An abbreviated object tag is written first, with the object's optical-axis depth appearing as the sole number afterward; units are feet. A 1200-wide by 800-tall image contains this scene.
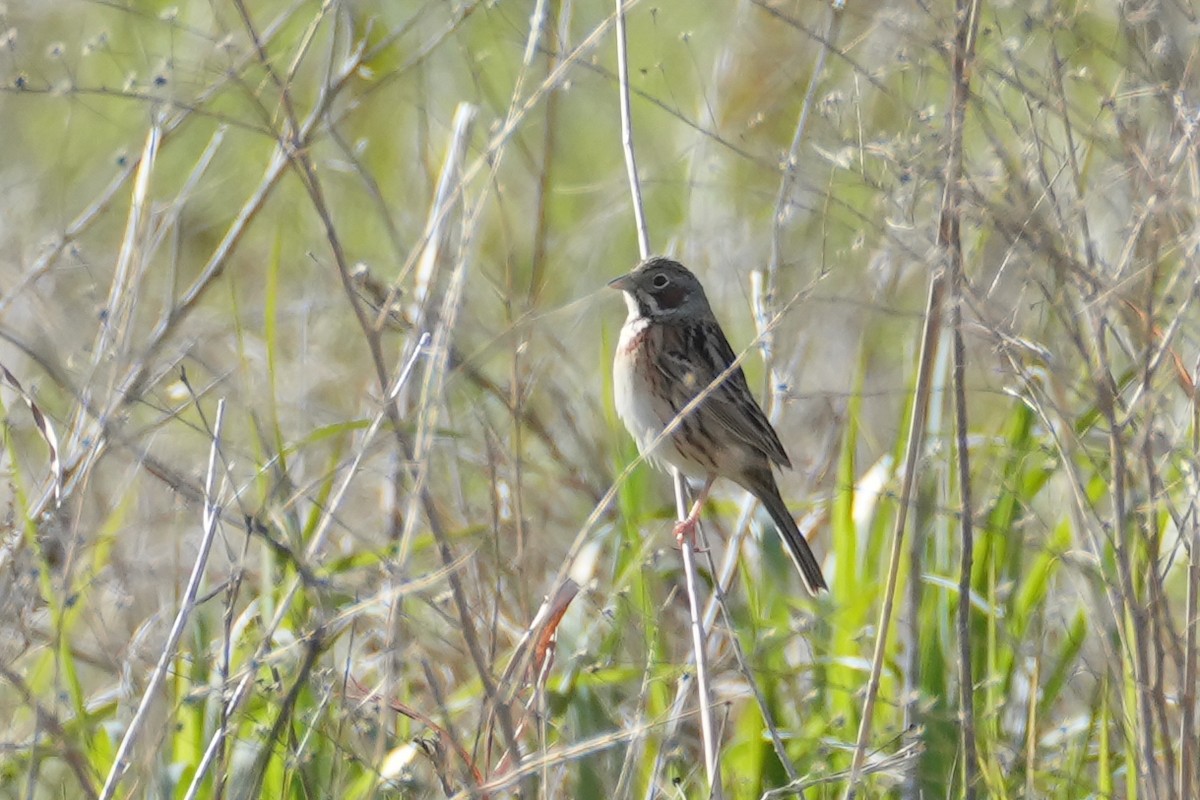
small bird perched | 32.12
